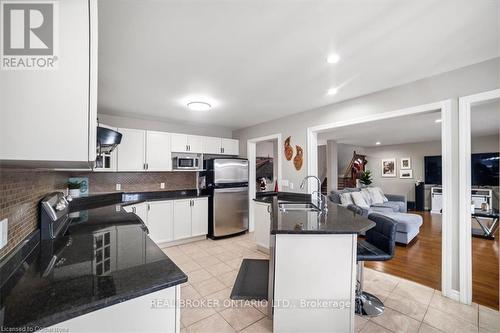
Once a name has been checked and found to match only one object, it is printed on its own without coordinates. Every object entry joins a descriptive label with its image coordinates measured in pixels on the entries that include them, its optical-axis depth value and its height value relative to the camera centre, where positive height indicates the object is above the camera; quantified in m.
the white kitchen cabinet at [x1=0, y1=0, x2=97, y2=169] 0.72 +0.24
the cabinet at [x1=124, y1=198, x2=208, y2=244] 3.57 -0.88
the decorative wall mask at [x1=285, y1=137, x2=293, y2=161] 3.87 +0.33
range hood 2.02 +0.31
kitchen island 1.67 -0.89
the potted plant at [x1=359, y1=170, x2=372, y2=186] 7.60 -0.40
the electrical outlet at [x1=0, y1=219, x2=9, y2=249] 0.91 -0.28
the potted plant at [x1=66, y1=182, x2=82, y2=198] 3.06 -0.29
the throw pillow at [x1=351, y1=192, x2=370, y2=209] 5.07 -0.77
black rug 2.25 -1.34
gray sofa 3.71 -0.98
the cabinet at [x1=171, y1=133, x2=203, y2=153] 4.10 +0.50
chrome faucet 2.38 -0.42
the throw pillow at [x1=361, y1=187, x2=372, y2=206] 5.47 -0.73
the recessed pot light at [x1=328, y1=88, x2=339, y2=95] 2.70 +1.00
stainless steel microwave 4.05 +0.11
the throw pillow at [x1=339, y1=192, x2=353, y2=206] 4.87 -0.71
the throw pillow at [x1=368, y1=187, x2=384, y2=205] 5.69 -0.77
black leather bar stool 1.88 -0.76
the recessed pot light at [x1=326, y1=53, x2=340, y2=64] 1.92 +1.02
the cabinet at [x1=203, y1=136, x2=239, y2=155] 4.47 +0.49
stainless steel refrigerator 4.15 -0.55
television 5.78 -0.04
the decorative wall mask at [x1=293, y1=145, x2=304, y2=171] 3.67 +0.17
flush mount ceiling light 3.07 +0.92
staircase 8.24 -0.12
